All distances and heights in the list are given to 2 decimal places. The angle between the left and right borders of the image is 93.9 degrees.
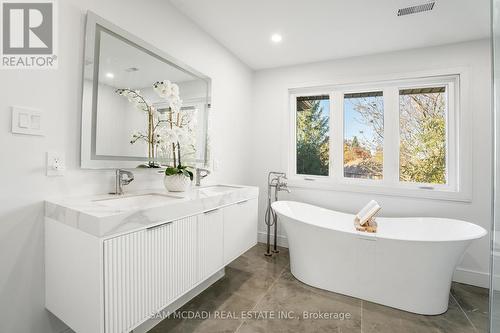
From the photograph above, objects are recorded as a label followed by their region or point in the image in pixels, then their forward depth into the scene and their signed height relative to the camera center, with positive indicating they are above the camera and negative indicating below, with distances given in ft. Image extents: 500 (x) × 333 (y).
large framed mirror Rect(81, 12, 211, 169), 4.91 +1.56
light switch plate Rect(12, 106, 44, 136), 3.93 +0.77
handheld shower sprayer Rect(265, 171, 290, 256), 10.20 -0.95
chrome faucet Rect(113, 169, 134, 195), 5.33 -0.30
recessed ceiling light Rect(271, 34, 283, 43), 8.15 +4.62
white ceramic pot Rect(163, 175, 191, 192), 6.17 -0.43
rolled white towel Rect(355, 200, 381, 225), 7.77 -1.50
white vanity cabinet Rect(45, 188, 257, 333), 3.54 -1.86
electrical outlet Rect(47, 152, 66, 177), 4.34 +0.03
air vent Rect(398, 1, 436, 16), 6.27 +4.46
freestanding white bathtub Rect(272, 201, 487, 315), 6.15 -2.60
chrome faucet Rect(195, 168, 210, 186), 7.81 -0.24
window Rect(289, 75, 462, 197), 8.68 +1.33
